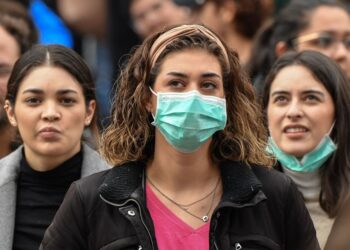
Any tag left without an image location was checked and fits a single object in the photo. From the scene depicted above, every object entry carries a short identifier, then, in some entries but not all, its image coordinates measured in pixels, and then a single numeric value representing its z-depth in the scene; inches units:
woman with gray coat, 400.2
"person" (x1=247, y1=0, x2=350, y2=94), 535.8
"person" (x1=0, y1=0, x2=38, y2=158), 462.3
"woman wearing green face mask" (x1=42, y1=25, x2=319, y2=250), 326.4
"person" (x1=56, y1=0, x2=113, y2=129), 630.1
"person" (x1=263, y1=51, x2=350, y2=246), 427.2
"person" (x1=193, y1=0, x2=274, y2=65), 591.5
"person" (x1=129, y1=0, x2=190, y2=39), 603.4
